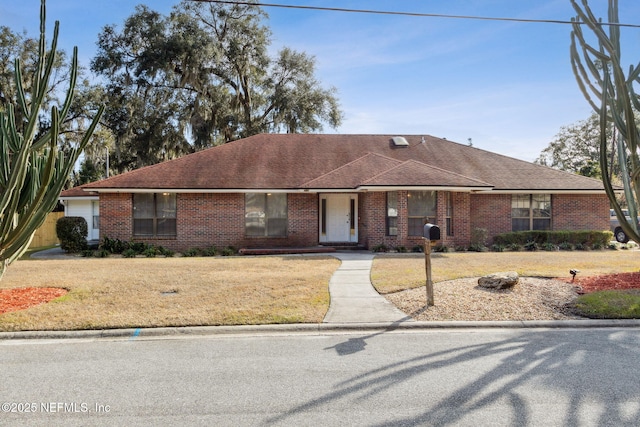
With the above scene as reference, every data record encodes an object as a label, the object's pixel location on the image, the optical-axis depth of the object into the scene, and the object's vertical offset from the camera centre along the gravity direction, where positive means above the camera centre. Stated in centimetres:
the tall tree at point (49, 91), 2953 +877
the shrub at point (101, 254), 1833 -114
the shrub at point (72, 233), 1939 -35
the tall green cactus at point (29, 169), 702 +89
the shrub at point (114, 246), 1908 -87
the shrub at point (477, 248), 1936 -110
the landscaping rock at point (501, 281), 971 -122
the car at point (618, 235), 2385 -78
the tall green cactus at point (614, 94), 779 +211
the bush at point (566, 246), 1981 -108
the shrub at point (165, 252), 1857 -111
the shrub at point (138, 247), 1912 -92
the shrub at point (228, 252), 1895 -114
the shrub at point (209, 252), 1889 -113
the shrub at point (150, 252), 1856 -110
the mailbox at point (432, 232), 883 -20
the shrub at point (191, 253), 1868 -115
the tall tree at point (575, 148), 5290 +842
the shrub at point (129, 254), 1839 -115
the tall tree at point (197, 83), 3183 +981
